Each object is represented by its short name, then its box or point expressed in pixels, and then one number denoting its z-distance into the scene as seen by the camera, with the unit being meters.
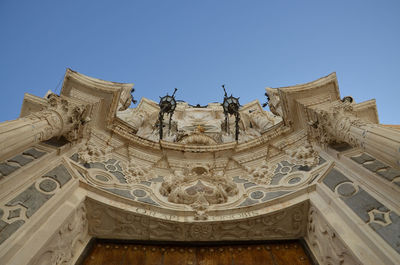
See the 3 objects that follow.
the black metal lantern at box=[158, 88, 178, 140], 11.97
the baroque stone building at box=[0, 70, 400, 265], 4.46
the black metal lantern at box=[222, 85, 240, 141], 12.10
